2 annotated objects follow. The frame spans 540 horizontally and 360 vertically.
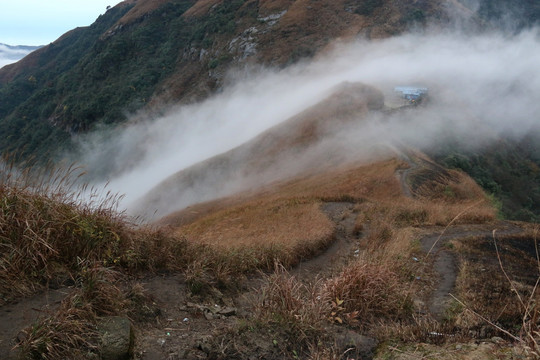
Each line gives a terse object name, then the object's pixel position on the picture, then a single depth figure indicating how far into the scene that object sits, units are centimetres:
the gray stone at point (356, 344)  352
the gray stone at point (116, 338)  303
